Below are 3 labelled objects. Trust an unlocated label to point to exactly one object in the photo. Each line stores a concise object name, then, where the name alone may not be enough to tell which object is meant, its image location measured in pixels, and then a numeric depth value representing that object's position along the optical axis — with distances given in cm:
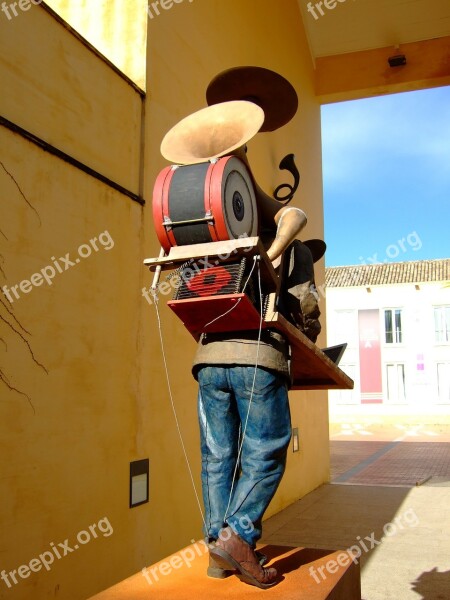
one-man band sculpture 238
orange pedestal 244
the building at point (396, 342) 2509
